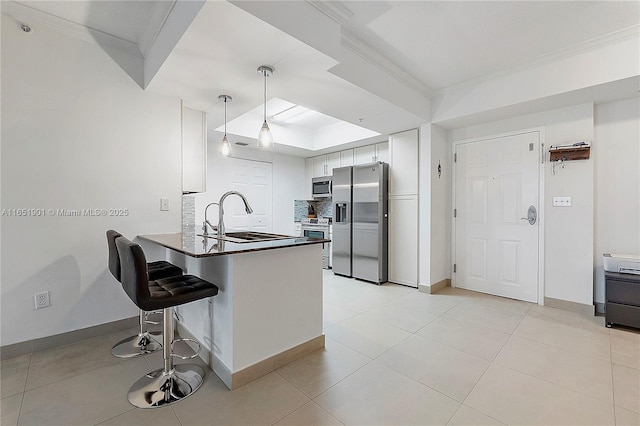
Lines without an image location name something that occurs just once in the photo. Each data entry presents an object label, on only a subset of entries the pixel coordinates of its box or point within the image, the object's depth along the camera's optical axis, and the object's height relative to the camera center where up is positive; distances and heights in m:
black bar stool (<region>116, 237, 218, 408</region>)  1.52 -0.51
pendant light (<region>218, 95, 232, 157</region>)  2.85 +0.66
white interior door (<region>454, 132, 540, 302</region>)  3.39 -0.08
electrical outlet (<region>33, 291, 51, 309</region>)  2.20 -0.69
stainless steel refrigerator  4.20 -0.18
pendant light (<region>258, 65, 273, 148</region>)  2.35 +0.65
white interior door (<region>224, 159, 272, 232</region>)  5.07 +0.27
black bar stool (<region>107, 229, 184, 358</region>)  2.02 -0.96
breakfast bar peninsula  1.78 -0.66
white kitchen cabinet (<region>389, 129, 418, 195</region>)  3.97 +0.69
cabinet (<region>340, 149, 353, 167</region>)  5.38 +1.03
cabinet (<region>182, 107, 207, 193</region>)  3.05 +0.68
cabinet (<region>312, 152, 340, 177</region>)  5.66 +0.98
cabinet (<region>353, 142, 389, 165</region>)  4.84 +1.02
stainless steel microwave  5.62 +0.49
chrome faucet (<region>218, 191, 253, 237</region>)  2.33 -0.07
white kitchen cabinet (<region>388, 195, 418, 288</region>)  3.98 -0.43
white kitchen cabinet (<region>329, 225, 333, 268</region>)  5.18 -0.72
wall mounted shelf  2.95 +0.62
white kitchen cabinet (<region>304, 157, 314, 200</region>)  6.17 +0.83
